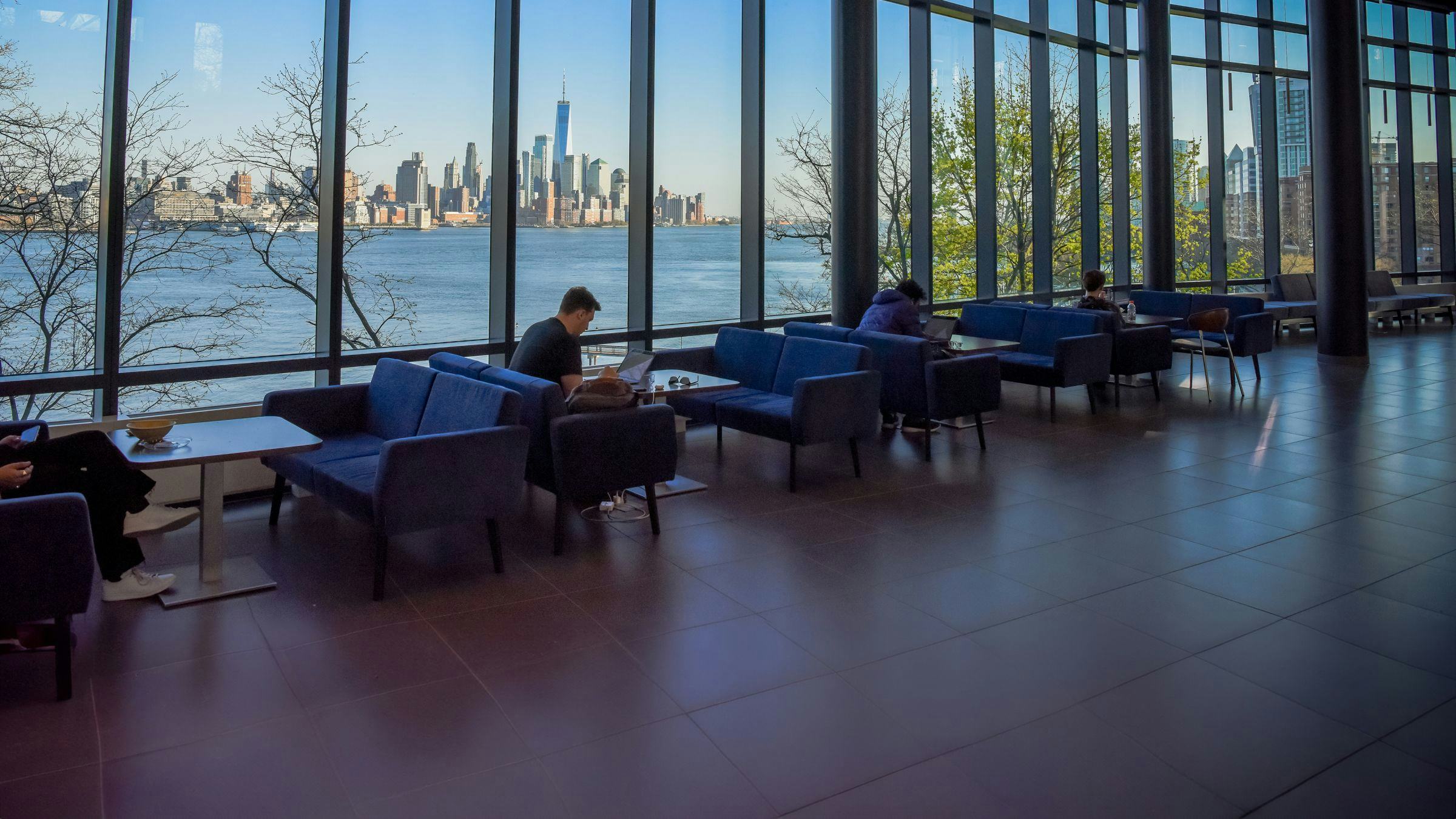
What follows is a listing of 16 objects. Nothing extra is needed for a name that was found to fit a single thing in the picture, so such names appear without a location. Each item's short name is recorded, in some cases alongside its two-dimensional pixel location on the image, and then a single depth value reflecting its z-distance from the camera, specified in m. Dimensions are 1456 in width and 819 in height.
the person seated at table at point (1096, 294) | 9.46
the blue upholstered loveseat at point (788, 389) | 6.12
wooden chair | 9.48
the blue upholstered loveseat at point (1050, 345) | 8.42
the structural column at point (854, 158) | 8.49
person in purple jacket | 7.77
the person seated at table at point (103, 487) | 3.89
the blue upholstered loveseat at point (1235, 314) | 10.10
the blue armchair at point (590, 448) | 4.89
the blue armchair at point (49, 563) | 3.24
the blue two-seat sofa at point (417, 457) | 4.28
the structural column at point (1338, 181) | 11.47
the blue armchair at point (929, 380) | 7.14
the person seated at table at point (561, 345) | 5.46
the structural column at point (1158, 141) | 12.27
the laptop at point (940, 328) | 8.48
